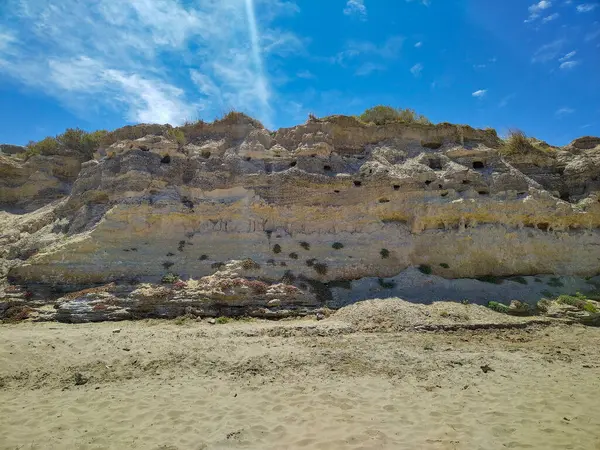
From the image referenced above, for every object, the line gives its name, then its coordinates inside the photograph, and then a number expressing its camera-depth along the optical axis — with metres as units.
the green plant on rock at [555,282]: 19.89
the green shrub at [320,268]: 19.65
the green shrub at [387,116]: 26.75
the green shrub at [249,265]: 19.00
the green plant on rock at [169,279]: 18.06
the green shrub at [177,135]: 24.36
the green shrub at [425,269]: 20.16
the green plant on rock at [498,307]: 17.23
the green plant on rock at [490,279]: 19.75
